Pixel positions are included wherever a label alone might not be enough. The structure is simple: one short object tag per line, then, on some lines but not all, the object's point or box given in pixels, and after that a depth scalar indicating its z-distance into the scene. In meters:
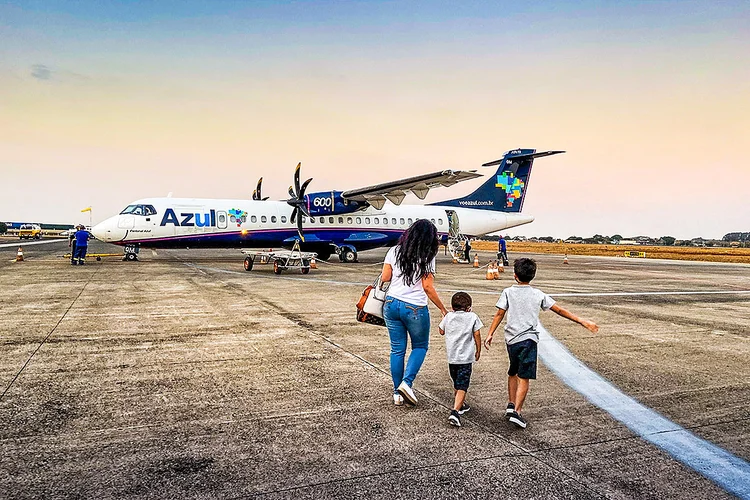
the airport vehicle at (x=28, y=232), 67.90
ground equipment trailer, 18.12
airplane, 22.50
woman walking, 4.54
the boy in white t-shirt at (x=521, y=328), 4.30
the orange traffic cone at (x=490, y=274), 17.70
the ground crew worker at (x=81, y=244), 20.84
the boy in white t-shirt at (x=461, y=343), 4.32
